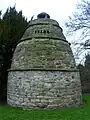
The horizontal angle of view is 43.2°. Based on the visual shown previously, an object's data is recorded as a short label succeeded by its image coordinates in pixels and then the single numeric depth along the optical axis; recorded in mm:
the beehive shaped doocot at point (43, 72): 6947
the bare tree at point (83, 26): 7844
